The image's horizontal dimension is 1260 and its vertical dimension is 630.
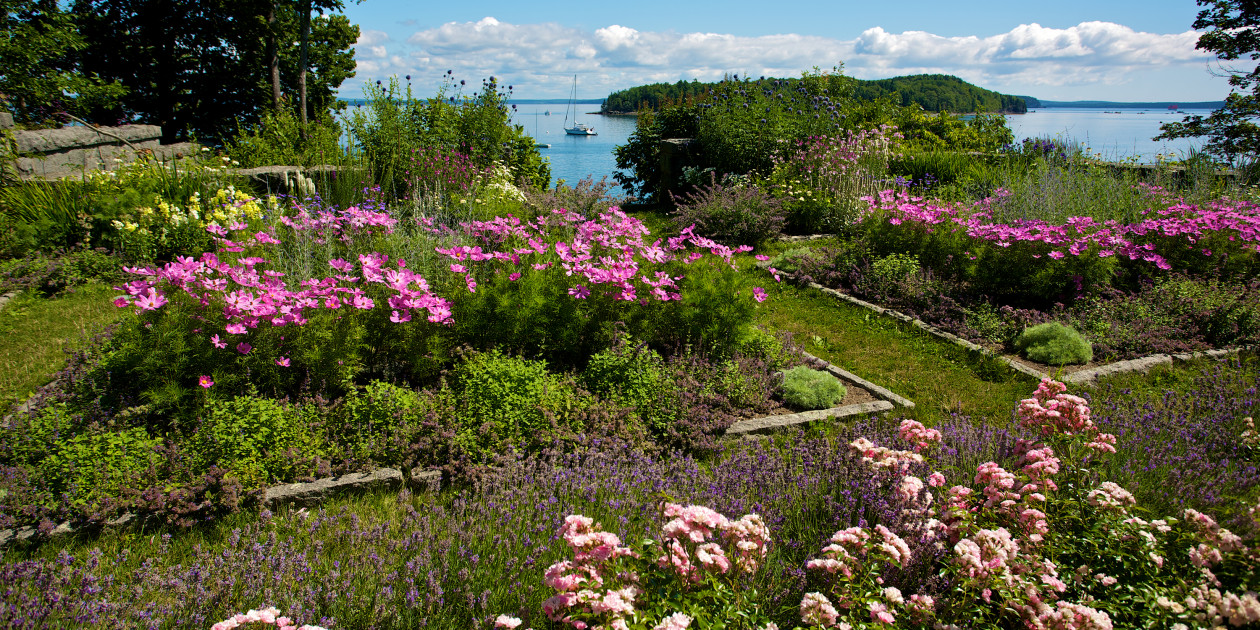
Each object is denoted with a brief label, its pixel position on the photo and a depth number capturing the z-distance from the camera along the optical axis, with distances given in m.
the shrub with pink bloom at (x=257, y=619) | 1.42
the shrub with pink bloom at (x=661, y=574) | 1.55
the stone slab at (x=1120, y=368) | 4.29
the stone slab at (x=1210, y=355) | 4.56
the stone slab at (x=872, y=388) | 4.02
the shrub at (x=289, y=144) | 7.87
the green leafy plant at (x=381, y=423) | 3.02
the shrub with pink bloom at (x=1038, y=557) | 1.64
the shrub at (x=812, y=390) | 3.90
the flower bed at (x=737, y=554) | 1.70
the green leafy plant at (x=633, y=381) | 3.51
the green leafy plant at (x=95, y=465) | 2.59
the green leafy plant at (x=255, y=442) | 2.78
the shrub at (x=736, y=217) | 7.42
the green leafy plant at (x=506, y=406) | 3.10
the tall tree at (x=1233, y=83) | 11.20
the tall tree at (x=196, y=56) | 14.89
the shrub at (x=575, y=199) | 6.97
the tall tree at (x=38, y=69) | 7.52
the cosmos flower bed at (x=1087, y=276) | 4.92
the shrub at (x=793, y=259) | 6.62
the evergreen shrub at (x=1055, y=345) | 4.51
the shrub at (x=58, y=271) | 5.12
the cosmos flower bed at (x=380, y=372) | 2.76
